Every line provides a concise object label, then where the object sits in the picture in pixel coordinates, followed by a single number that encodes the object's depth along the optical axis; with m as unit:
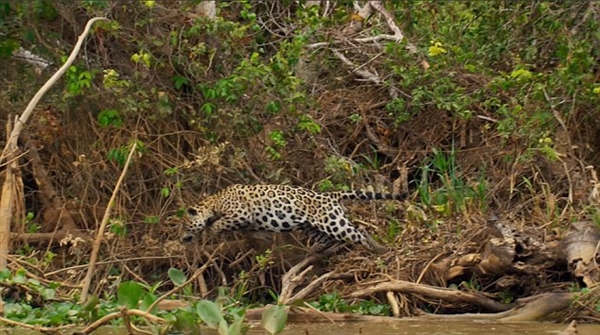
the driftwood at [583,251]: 15.37
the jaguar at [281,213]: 18.66
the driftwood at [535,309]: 15.18
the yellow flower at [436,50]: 19.78
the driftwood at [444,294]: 16.03
